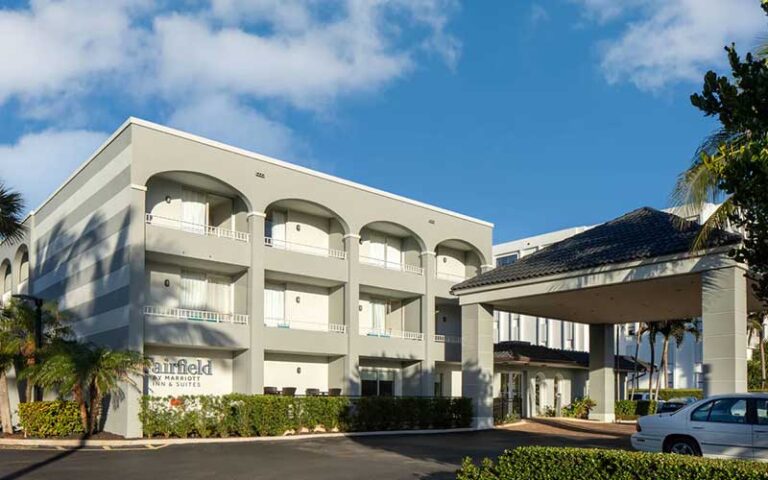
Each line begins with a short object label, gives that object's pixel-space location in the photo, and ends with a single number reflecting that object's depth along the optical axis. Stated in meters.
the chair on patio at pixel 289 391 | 31.77
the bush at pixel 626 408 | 40.06
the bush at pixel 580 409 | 38.21
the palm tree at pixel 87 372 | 24.92
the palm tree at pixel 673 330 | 45.38
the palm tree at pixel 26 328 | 26.62
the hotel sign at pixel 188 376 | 29.81
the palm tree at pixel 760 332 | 46.82
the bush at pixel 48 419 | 25.59
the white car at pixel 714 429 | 14.80
